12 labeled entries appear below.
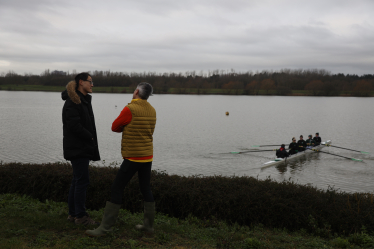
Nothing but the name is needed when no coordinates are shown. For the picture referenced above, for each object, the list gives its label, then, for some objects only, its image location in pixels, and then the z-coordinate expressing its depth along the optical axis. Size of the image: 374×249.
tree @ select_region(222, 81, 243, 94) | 136.20
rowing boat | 17.23
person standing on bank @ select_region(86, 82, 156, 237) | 4.58
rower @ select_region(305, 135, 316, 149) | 22.35
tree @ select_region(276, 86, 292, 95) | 131.25
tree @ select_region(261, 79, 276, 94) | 137.38
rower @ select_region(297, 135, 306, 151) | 20.17
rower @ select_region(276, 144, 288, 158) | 17.91
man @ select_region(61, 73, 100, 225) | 4.80
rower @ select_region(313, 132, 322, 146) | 23.10
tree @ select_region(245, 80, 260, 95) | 133.88
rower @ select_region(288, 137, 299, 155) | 19.44
